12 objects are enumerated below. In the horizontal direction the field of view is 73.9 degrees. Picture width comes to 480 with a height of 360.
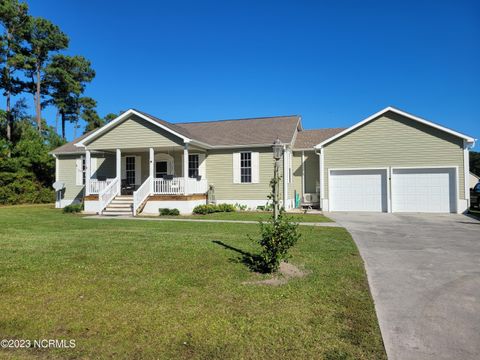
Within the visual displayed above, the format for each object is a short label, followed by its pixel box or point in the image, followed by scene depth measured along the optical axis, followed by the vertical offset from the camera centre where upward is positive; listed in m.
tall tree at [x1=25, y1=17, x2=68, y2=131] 31.47 +14.73
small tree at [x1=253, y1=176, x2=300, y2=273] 5.39 -0.93
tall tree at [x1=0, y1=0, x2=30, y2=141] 28.64 +14.11
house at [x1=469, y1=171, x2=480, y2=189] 28.59 +0.46
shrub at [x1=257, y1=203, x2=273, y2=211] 17.55 -1.07
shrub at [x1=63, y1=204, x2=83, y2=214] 16.98 -1.01
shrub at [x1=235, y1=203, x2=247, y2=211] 18.19 -1.08
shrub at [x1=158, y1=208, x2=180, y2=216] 15.95 -1.16
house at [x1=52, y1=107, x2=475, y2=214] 15.87 +1.18
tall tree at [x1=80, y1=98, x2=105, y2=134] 40.91 +9.80
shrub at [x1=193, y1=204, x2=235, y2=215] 16.23 -1.06
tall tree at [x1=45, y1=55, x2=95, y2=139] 34.41 +12.18
